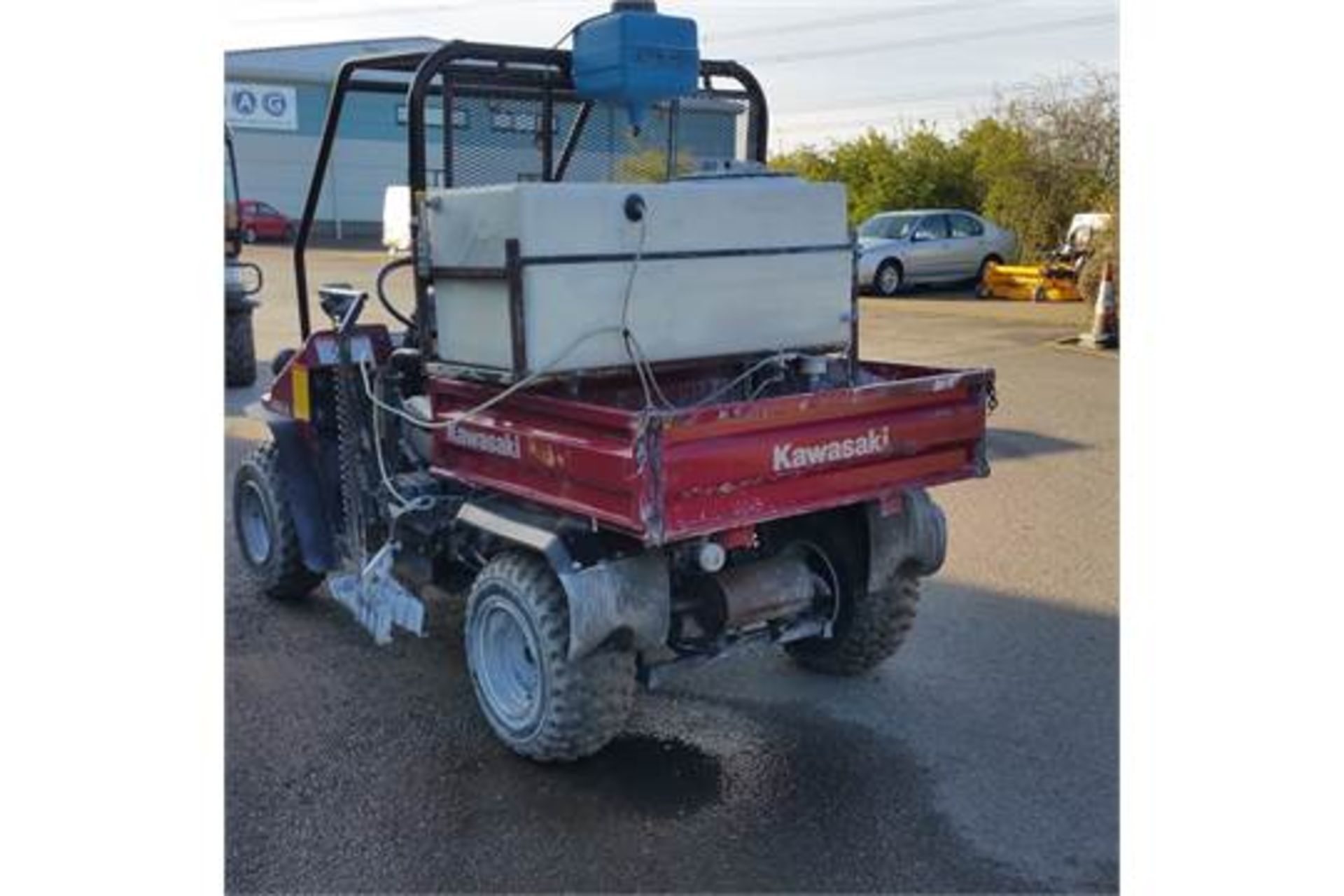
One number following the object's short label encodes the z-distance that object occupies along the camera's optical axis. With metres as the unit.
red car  29.47
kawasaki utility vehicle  3.54
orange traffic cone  12.50
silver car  18.39
